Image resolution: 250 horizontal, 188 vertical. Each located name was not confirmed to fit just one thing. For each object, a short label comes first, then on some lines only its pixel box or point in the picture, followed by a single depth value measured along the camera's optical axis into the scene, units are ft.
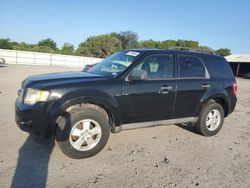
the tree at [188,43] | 245.04
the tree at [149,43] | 245.90
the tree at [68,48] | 243.42
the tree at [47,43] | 262.39
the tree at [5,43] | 213.75
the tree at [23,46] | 215.51
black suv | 12.73
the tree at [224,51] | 274.36
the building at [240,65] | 158.30
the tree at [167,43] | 236.92
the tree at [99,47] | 237.45
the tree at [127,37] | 291.58
